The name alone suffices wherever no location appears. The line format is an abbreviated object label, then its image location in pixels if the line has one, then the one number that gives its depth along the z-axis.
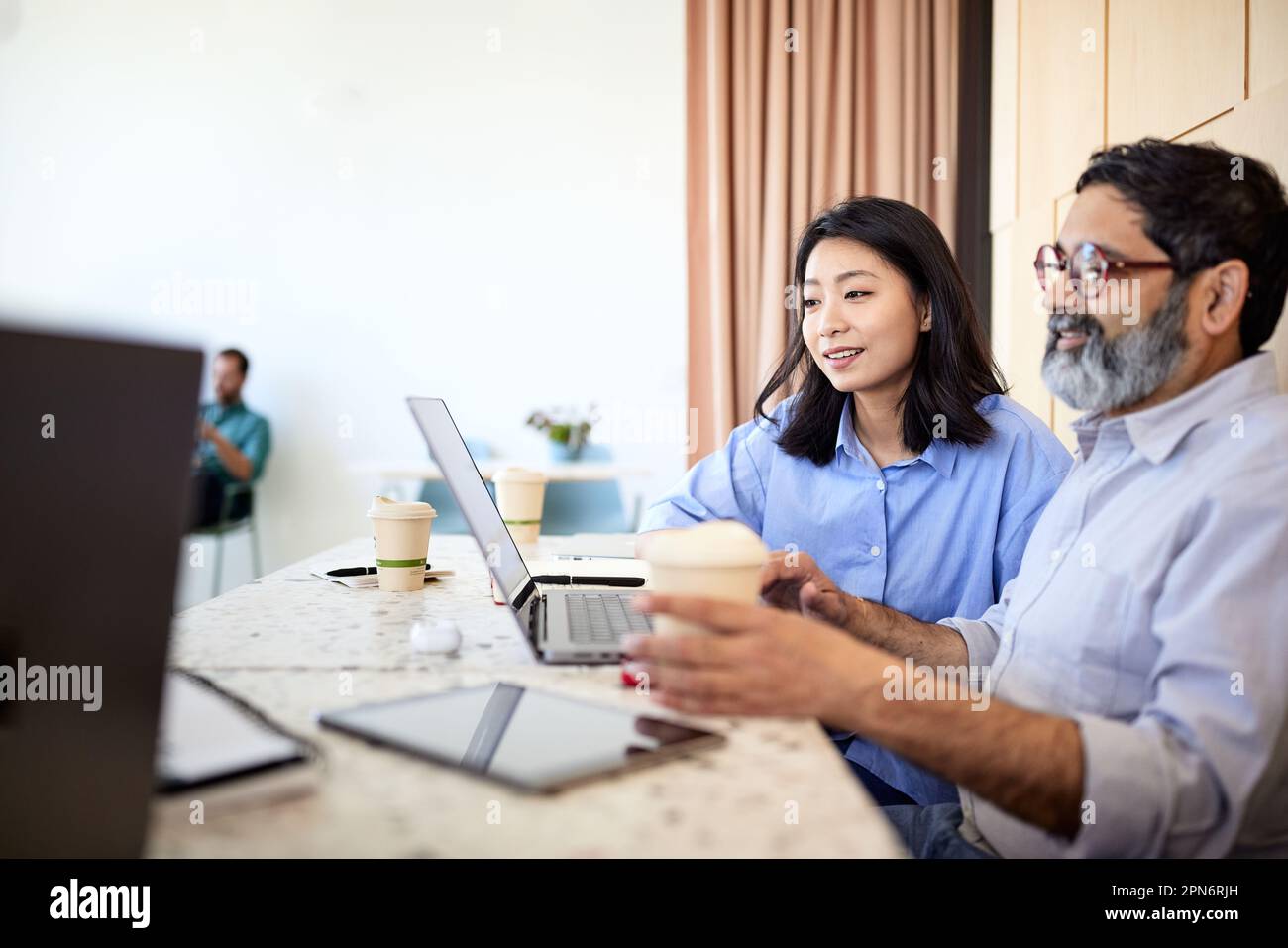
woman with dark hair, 1.43
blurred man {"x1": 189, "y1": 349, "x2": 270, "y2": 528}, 4.36
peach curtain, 3.67
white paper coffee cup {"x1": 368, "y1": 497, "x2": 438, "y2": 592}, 1.24
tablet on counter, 0.60
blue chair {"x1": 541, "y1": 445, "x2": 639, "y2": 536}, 3.33
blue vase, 4.02
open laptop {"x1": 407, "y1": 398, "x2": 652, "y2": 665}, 0.91
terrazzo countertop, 0.51
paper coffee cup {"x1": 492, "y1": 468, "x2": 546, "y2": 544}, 1.79
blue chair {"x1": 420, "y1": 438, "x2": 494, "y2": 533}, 3.23
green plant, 3.98
